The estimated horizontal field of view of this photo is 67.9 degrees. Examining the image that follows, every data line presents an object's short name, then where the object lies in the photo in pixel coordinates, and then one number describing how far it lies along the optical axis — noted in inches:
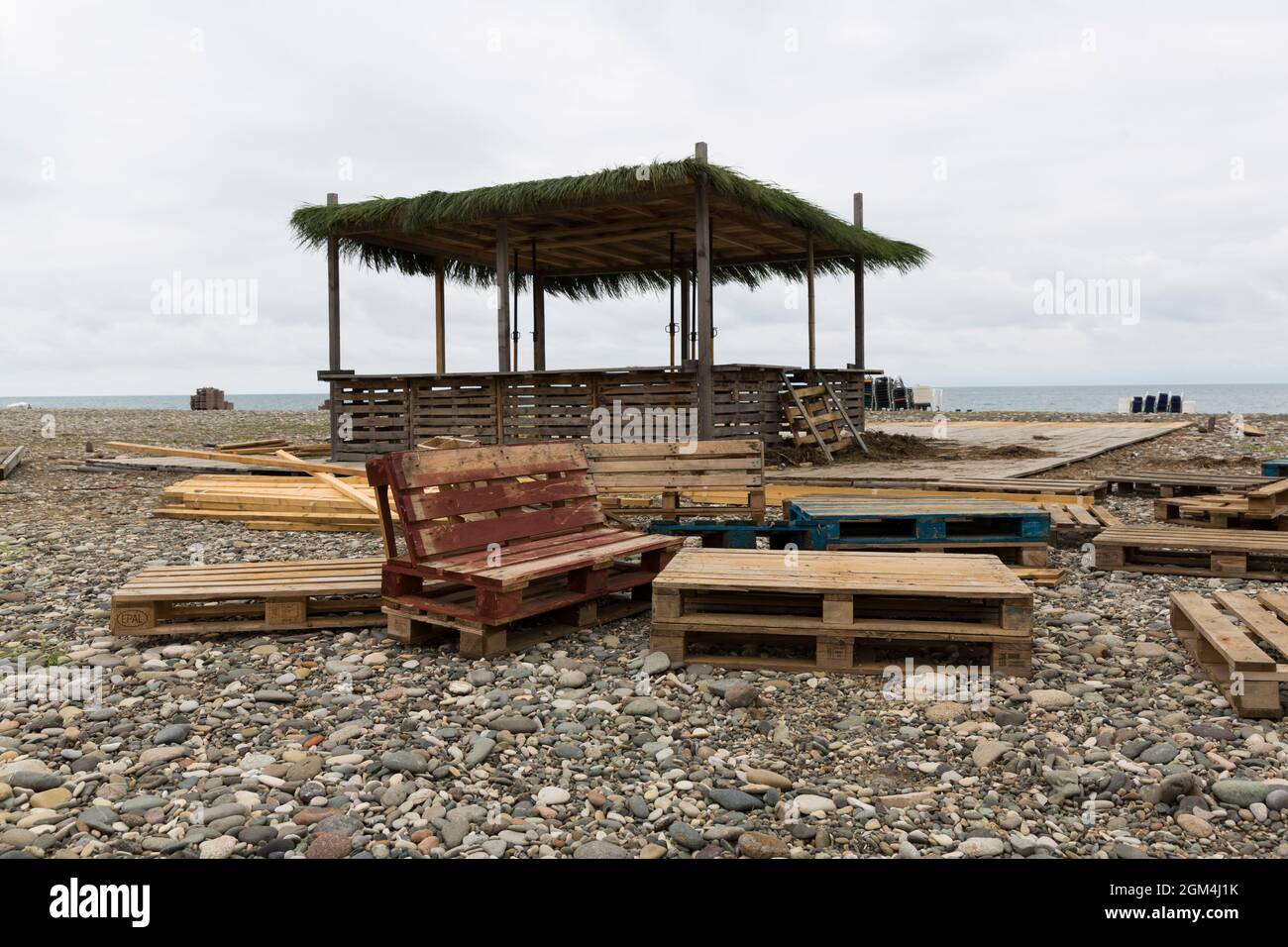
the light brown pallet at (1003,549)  265.9
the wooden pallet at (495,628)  197.8
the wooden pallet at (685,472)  302.7
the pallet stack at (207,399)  2089.1
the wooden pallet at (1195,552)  265.6
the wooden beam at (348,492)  385.4
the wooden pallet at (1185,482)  389.4
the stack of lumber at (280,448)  674.2
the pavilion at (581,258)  518.9
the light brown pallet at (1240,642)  155.9
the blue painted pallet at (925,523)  266.4
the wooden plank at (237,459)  520.4
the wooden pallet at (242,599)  214.1
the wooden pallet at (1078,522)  319.3
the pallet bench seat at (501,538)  201.0
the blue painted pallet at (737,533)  273.0
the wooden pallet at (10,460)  589.1
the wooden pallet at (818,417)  600.1
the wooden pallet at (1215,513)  312.7
